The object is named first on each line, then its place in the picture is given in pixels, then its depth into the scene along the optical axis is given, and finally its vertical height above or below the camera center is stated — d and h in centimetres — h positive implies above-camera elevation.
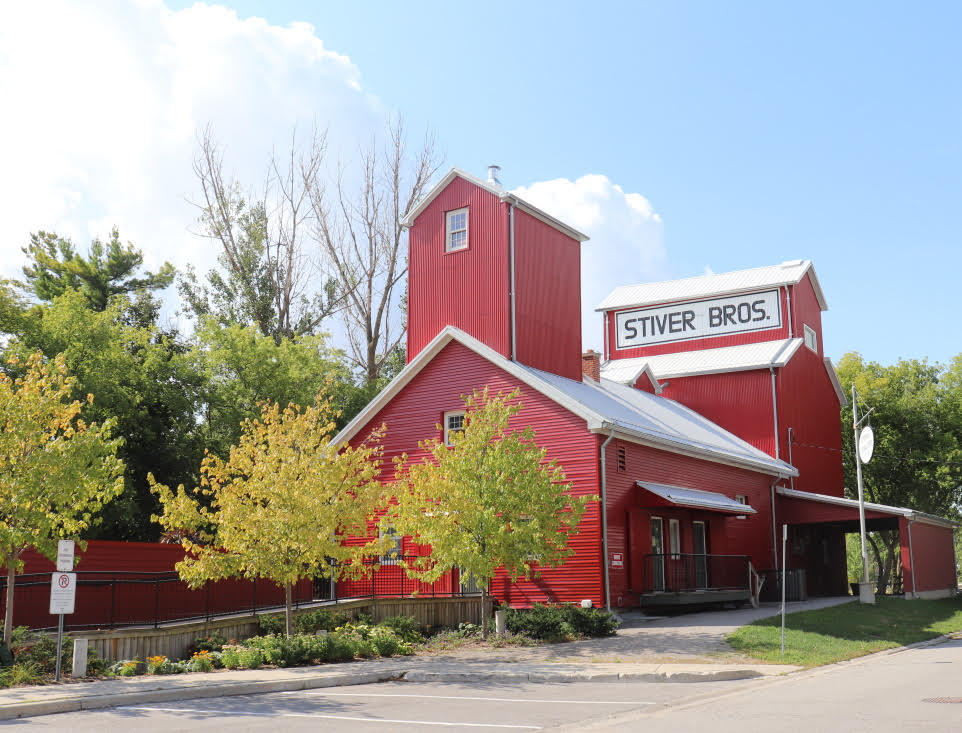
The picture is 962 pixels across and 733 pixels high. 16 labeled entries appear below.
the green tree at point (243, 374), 3694 +648
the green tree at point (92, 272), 4309 +1215
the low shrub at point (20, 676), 1467 -199
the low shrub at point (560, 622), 2112 -182
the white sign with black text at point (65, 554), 1566 -18
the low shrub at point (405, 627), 2151 -193
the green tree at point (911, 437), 5031 +510
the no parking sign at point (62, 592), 1563 -79
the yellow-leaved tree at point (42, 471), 1639 +123
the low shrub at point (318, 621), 2095 -173
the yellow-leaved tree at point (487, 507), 2106 +70
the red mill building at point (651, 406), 2580 +430
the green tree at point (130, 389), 3173 +526
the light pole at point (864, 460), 2948 +239
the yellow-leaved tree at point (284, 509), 1925 +63
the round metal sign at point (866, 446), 3058 +283
